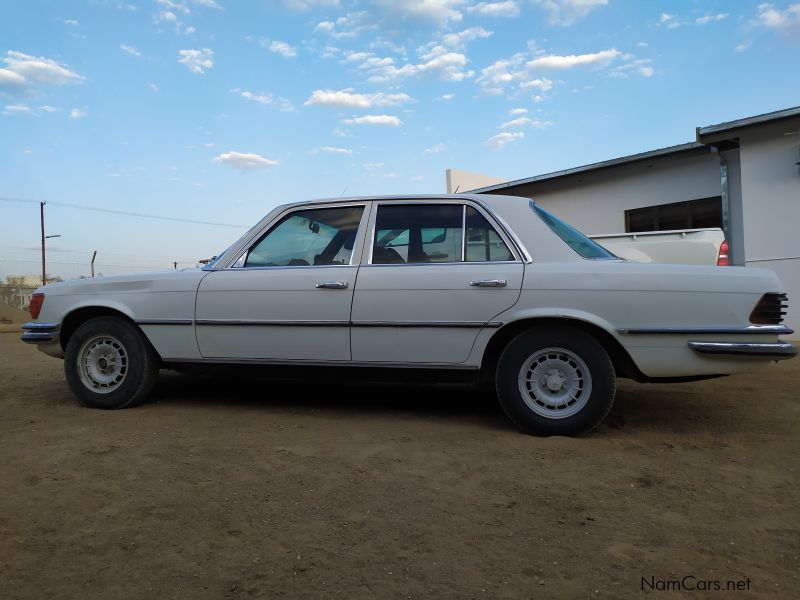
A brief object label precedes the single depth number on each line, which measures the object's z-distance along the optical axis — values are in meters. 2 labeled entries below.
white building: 9.66
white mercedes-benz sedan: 3.65
